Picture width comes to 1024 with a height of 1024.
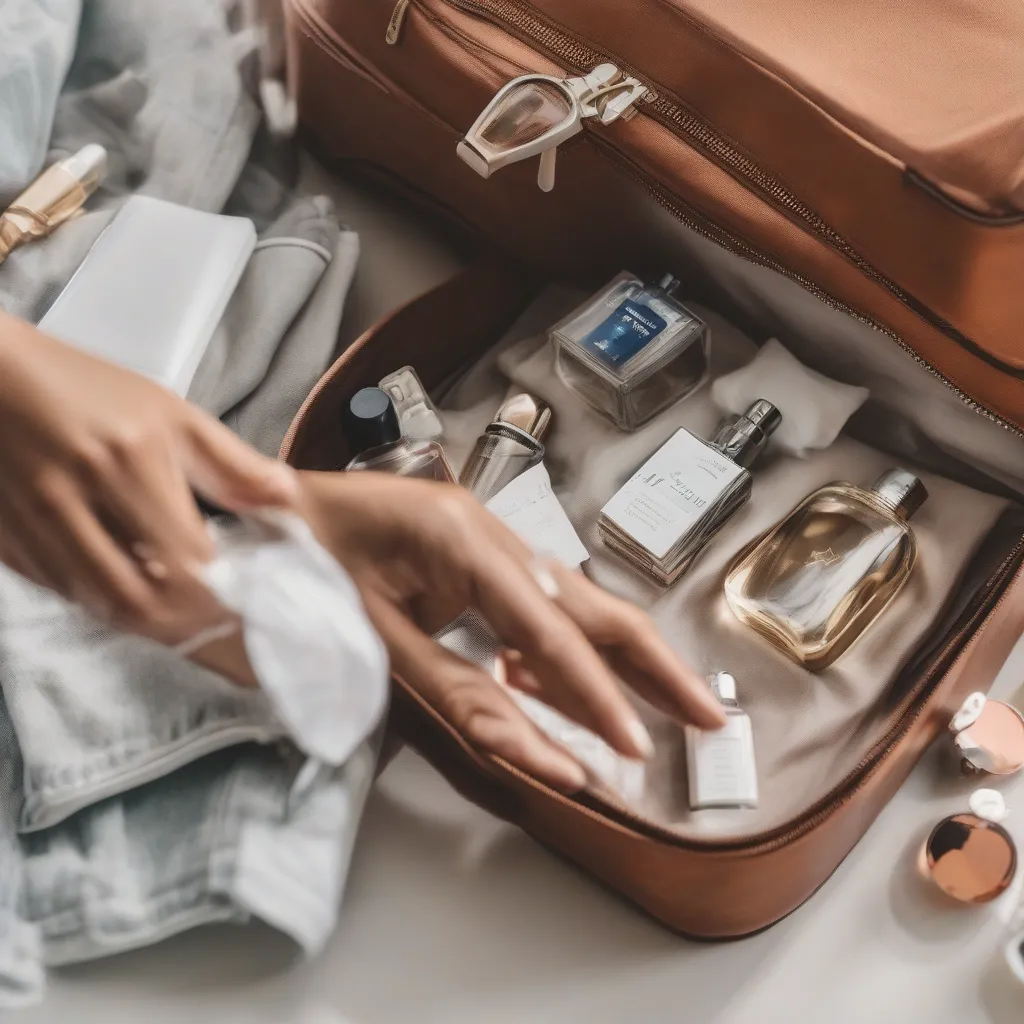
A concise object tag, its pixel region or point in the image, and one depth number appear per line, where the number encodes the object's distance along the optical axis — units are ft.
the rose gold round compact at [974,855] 1.77
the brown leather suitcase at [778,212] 1.63
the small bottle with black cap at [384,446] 1.92
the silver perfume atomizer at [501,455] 2.02
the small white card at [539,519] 1.96
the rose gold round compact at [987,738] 1.83
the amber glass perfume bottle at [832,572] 1.87
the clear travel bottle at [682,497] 1.92
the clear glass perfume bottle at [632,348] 2.02
